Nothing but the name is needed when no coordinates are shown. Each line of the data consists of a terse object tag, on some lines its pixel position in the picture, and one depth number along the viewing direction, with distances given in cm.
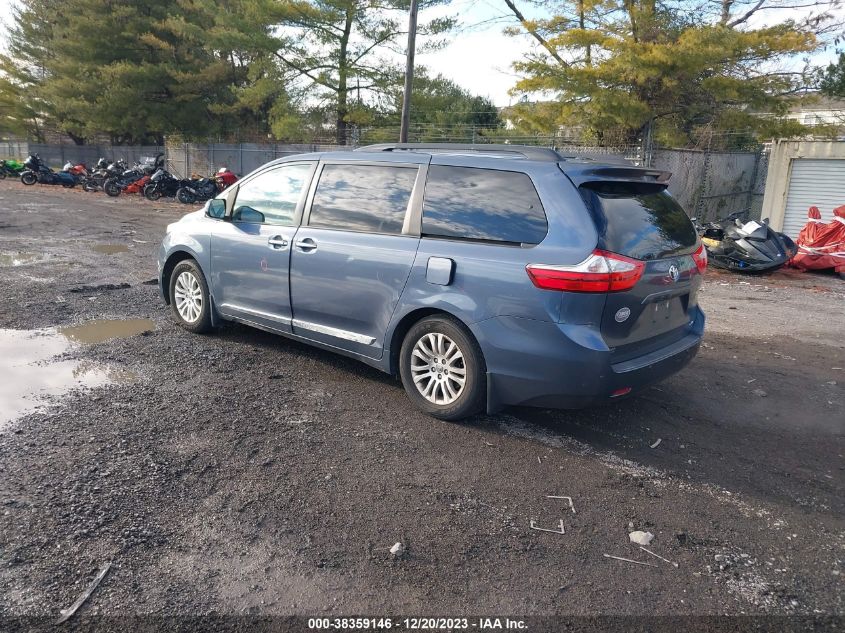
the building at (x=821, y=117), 1590
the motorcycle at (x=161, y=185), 2128
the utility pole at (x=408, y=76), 1555
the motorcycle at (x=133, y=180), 2288
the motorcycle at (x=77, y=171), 2577
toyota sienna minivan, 379
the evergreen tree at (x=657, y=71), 1460
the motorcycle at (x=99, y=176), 2416
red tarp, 1098
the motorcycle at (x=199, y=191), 2073
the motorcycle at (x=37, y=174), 2577
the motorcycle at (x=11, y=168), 2975
